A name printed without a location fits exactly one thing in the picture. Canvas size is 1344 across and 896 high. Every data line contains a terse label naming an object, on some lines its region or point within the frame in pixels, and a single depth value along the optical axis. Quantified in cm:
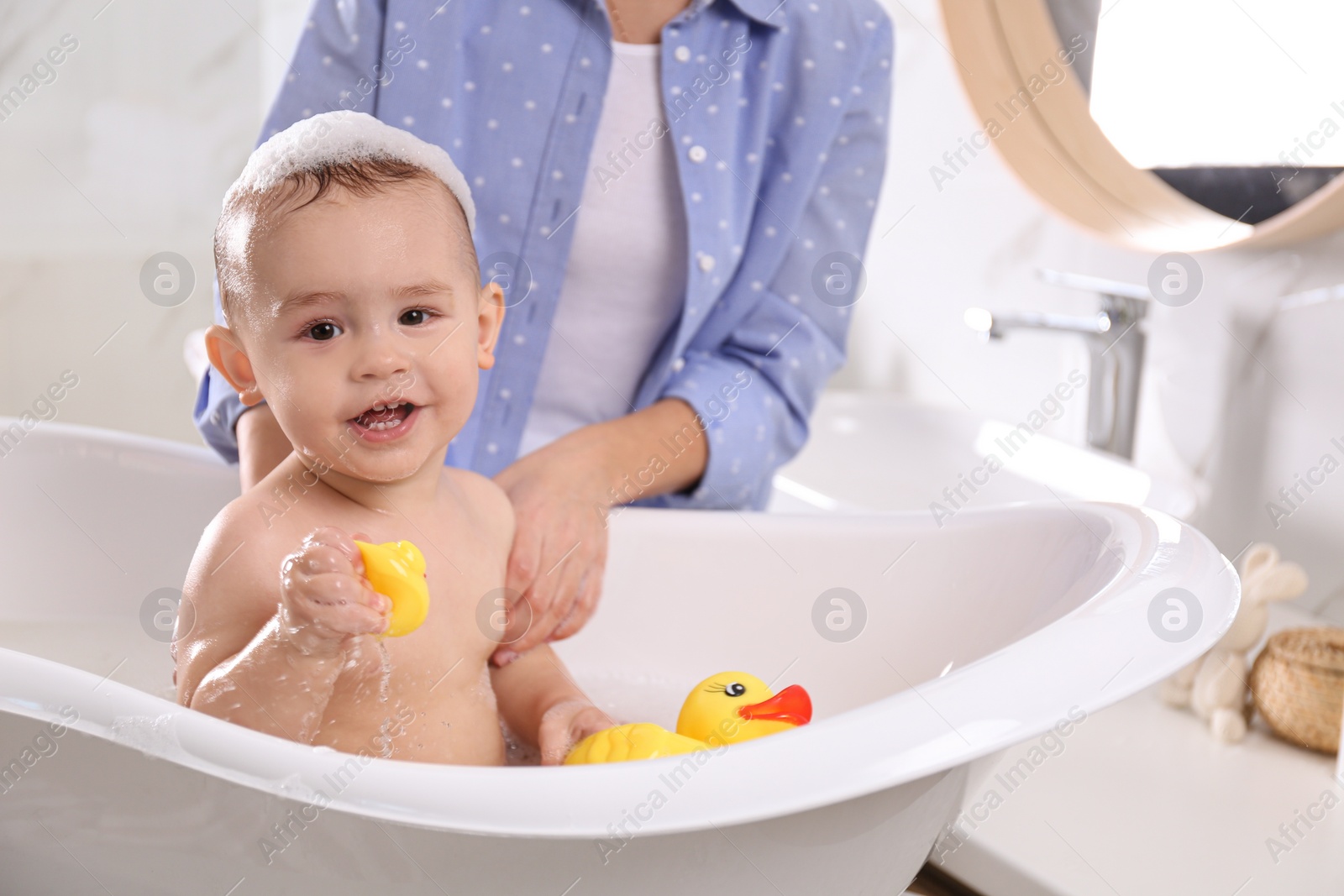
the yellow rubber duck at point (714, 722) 72
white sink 154
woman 98
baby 67
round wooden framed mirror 146
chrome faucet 150
